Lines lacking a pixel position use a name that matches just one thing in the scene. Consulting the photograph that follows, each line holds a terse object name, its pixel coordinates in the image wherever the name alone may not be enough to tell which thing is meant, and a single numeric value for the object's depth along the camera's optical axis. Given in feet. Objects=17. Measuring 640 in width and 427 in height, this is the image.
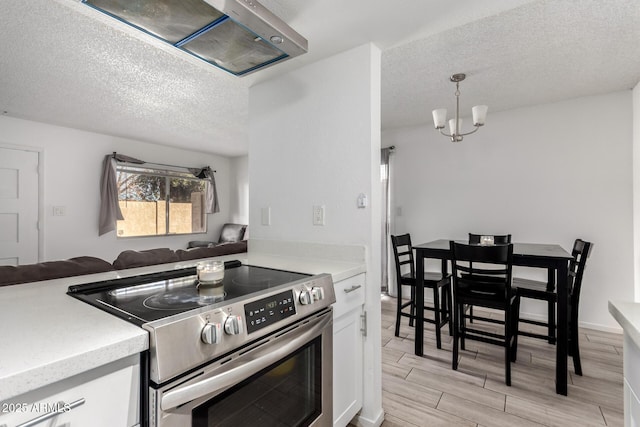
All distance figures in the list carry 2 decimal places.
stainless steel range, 2.52
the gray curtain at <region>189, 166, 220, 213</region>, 19.28
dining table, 6.48
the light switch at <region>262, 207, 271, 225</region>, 7.02
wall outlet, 6.20
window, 16.14
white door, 12.17
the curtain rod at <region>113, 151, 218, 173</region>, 15.05
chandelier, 7.97
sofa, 4.62
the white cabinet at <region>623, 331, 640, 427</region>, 2.50
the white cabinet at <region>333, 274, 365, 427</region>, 4.78
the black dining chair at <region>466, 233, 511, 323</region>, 9.65
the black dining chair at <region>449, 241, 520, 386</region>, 6.77
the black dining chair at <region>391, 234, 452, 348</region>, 8.60
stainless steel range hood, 3.33
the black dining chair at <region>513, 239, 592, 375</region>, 7.12
